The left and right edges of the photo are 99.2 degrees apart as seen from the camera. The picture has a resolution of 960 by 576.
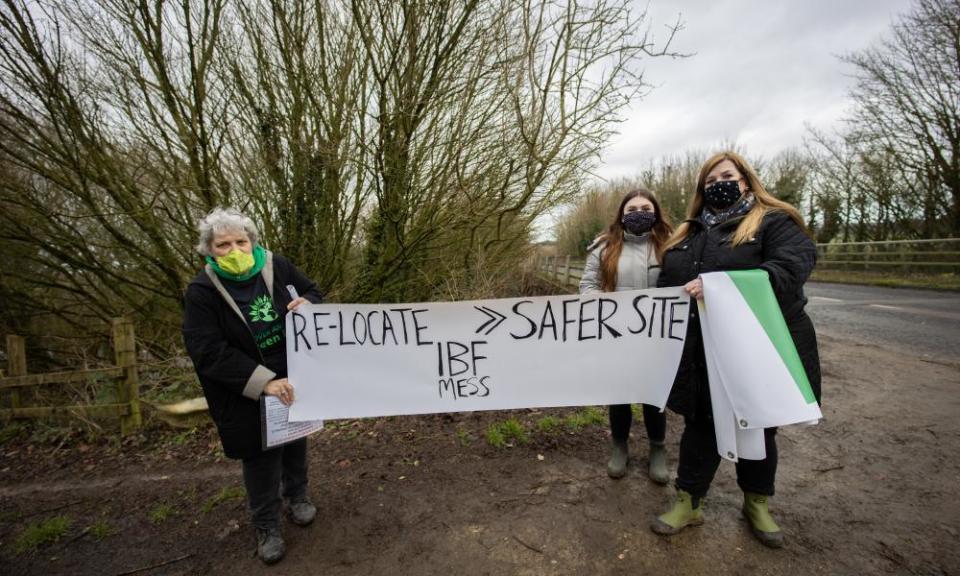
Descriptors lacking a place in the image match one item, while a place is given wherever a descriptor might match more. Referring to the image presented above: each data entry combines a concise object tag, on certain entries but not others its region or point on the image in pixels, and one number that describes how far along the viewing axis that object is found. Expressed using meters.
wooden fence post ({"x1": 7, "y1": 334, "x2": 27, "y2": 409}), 4.46
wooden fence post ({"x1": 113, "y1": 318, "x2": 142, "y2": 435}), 4.04
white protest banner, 2.43
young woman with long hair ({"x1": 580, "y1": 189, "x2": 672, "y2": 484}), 2.56
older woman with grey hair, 1.98
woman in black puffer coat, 1.97
